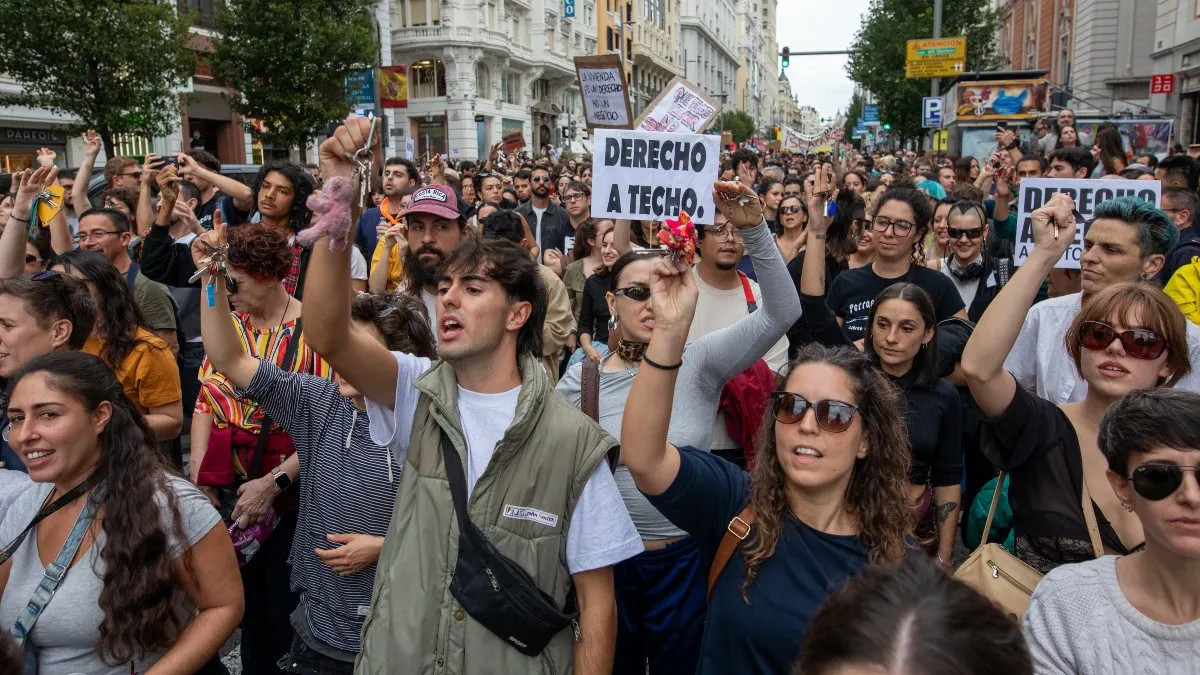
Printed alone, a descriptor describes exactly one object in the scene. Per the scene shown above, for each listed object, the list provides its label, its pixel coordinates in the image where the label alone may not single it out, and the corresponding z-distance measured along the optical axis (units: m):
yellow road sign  30.91
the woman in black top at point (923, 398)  3.53
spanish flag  18.17
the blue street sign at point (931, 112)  25.61
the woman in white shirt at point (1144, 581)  1.91
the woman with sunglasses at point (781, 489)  2.21
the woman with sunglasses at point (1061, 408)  2.62
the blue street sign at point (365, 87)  18.08
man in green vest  2.33
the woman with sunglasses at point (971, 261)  5.77
